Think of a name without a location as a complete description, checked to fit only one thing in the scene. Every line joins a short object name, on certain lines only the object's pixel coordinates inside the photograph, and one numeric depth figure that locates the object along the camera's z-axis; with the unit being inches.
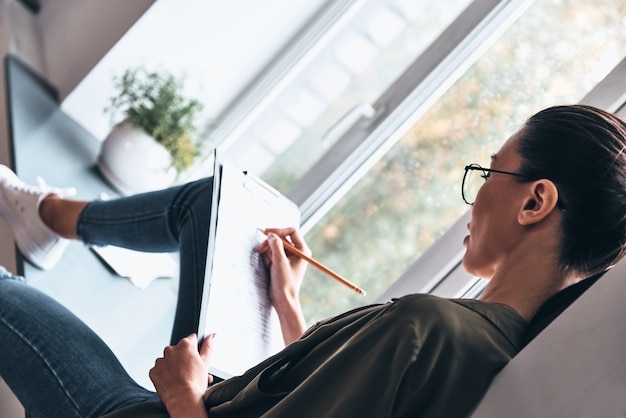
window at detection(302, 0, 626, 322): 74.0
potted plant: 75.5
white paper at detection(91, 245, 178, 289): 68.0
